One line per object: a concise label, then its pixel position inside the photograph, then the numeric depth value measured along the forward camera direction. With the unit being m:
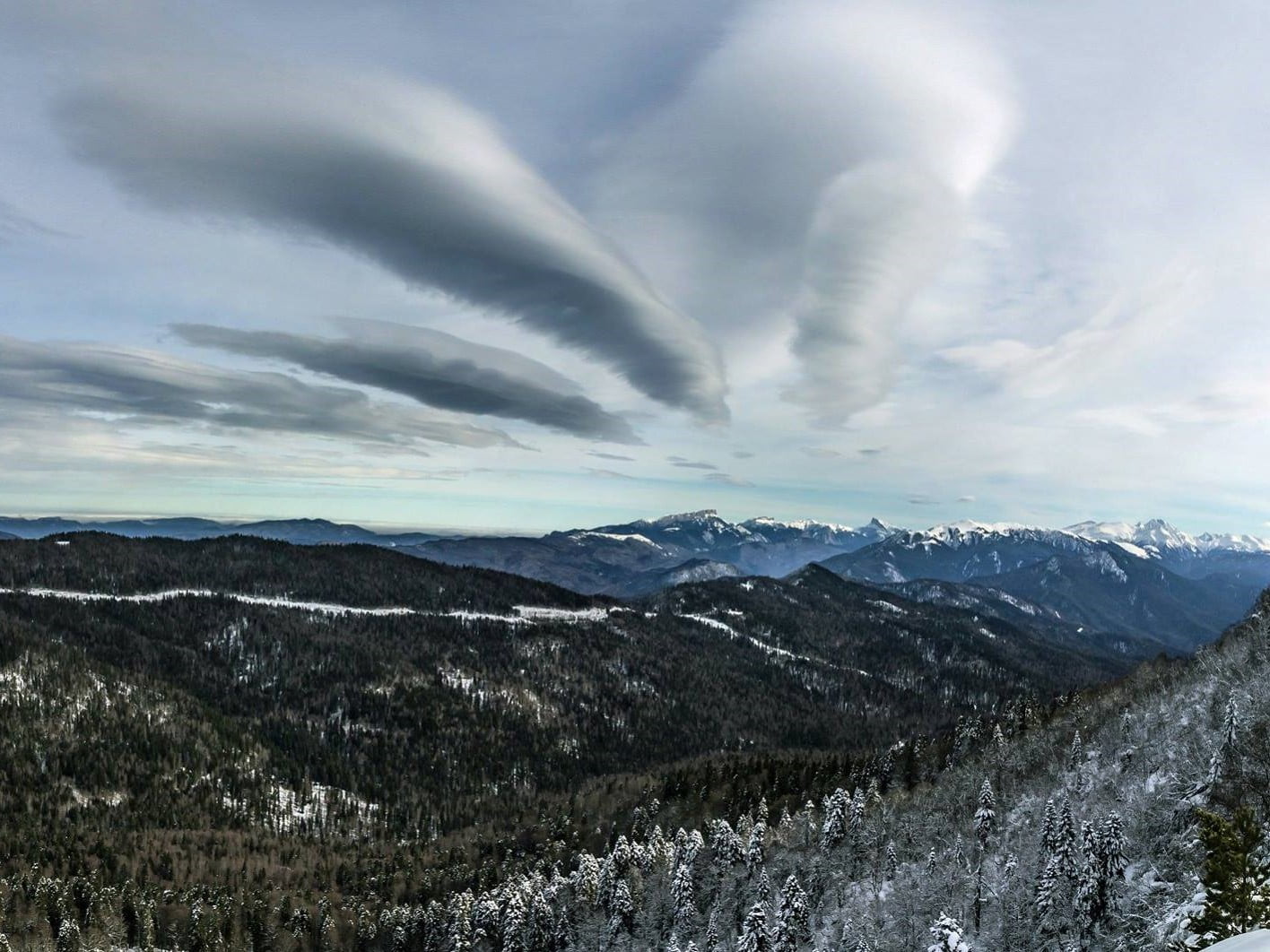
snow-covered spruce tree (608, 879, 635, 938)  101.38
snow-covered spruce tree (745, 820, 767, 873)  104.88
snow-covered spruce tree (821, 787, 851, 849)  100.69
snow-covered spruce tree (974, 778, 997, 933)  70.56
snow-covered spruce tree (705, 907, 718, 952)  87.19
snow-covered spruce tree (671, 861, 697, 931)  94.06
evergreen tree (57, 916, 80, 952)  124.19
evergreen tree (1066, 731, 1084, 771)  77.50
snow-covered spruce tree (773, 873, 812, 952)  67.25
